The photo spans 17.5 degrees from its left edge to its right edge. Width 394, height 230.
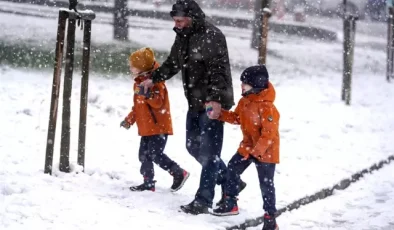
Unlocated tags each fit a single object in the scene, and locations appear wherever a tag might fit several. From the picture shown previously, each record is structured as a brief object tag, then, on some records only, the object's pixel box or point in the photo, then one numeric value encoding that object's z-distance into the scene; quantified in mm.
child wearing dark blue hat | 11254
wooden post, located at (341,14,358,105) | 24832
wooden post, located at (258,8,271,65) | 19173
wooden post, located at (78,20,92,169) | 13207
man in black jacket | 11747
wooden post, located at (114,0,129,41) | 30391
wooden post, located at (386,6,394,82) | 31193
